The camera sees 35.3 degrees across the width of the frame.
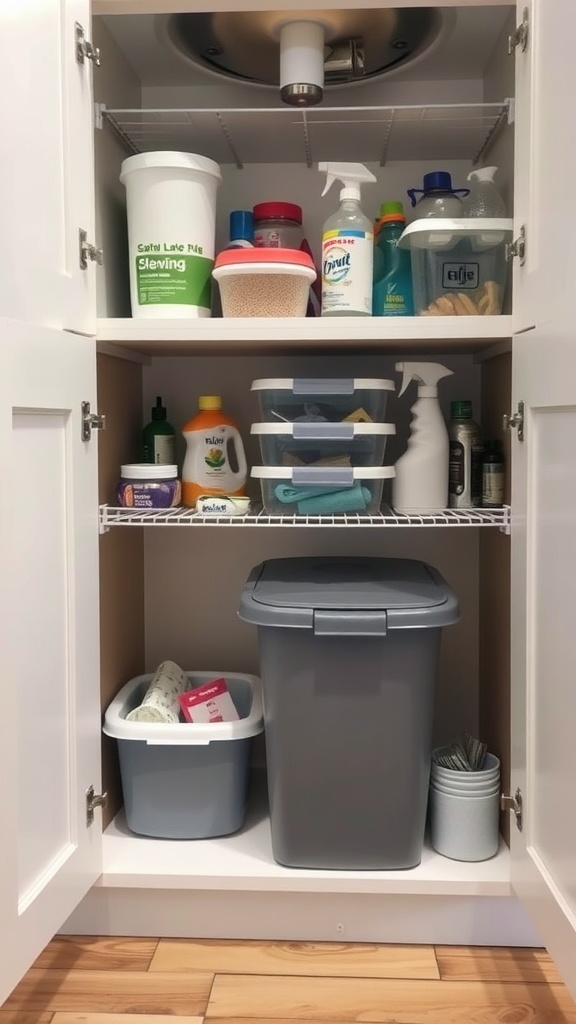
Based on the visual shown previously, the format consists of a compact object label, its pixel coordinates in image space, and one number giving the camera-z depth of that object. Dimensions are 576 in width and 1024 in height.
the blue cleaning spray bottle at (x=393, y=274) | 1.61
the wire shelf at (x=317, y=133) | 1.65
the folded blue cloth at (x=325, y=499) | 1.54
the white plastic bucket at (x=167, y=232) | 1.53
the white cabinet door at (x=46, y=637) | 1.10
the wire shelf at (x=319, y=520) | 1.48
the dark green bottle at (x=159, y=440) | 1.75
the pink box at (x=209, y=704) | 1.62
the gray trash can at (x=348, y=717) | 1.44
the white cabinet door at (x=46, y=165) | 1.13
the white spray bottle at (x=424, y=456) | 1.59
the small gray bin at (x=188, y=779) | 1.57
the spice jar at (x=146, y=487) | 1.58
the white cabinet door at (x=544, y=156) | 1.15
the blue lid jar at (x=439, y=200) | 1.58
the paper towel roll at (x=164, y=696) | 1.58
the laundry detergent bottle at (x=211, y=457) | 1.68
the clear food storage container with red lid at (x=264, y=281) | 1.49
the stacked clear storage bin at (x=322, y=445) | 1.53
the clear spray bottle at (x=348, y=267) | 1.51
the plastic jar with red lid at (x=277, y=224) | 1.68
